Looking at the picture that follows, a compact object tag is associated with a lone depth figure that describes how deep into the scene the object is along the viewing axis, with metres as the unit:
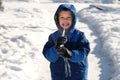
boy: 2.56
